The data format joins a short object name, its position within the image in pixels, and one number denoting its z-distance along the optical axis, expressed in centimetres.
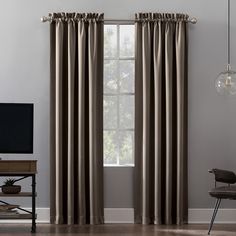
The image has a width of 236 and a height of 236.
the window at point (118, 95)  678
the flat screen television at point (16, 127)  620
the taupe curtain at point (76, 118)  651
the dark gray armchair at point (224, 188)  574
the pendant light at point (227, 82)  645
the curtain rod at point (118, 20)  660
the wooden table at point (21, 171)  589
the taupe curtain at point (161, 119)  654
